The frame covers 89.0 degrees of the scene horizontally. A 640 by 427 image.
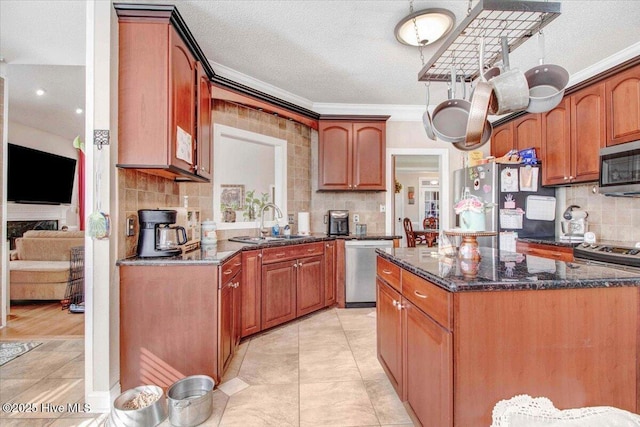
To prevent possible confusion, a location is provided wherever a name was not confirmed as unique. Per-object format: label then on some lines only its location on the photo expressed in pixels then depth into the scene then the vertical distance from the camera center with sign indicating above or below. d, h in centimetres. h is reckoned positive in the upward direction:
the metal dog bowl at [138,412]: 165 -101
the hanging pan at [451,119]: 202 +61
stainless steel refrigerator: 351 +13
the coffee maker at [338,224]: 409 -11
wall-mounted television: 541 +74
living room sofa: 386 -58
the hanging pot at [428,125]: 203 +57
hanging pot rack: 142 +93
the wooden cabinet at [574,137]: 298 +76
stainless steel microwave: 255 +36
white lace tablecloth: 97 -64
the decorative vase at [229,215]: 359 +1
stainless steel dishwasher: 382 -66
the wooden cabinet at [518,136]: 362 +95
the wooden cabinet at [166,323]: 199 -66
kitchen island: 126 -51
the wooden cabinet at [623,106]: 264 +90
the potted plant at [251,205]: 391 +13
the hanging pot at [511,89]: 157 +61
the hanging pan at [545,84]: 168 +74
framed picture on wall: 374 +24
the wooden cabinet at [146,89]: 199 +78
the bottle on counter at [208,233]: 260 -14
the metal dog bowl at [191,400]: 171 -101
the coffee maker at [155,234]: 210 -11
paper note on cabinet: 213 +48
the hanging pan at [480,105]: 152 +51
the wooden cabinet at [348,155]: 414 +77
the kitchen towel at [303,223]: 395 -9
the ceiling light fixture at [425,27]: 226 +139
